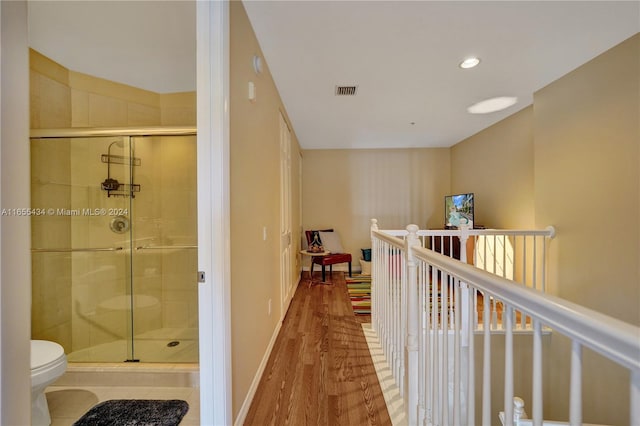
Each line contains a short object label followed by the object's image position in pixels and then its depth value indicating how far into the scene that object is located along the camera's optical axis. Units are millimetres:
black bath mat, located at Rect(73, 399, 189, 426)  1480
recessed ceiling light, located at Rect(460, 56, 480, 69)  2165
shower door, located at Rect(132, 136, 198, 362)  2248
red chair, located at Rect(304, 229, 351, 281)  4320
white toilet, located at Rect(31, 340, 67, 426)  1282
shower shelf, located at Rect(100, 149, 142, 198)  2193
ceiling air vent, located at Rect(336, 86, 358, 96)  2623
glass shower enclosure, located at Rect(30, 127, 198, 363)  1938
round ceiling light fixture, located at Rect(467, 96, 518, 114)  2953
